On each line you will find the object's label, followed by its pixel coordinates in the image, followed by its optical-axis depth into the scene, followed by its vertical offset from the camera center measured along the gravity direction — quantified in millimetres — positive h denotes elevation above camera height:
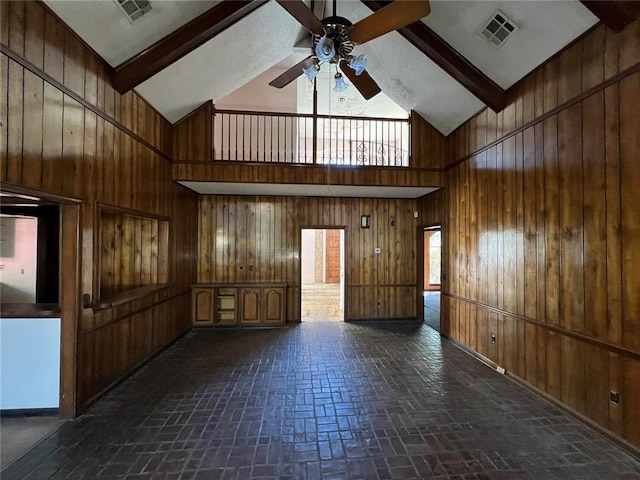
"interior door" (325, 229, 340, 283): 12594 -329
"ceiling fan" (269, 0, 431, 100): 2135 +1741
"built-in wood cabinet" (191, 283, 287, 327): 5746 -1056
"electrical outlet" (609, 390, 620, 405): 2384 -1185
